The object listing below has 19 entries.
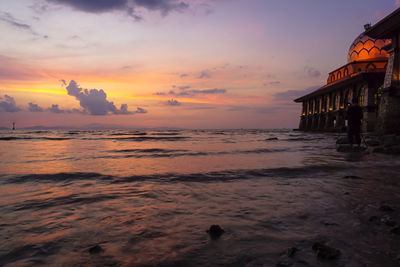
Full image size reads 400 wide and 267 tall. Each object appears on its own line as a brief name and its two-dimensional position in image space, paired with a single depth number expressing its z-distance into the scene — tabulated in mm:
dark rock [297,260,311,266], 1665
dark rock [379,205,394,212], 2750
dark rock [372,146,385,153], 9820
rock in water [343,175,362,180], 4762
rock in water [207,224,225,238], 2186
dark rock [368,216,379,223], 2441
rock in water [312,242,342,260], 1735
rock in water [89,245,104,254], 1861
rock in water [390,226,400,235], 2117
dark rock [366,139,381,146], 13406
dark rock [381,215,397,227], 2318
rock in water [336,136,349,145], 14480
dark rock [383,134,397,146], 11805
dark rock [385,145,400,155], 9202
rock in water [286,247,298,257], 1796
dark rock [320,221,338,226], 2396
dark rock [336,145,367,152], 10482
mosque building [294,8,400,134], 19016
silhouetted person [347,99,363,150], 11503
